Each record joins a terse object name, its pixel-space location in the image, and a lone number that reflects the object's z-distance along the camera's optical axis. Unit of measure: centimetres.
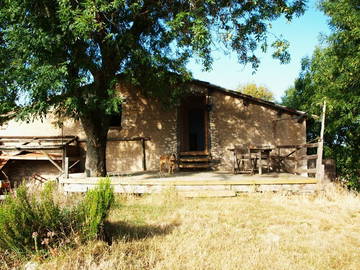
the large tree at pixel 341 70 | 965
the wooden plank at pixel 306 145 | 836
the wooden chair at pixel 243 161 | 1035
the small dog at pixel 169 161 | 1079
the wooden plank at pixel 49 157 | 1191
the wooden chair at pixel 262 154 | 916
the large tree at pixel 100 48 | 722
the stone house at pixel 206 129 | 1202
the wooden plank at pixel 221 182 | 766
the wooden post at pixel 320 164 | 766
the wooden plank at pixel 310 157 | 823
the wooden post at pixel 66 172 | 866
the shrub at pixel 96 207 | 385
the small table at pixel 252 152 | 929
